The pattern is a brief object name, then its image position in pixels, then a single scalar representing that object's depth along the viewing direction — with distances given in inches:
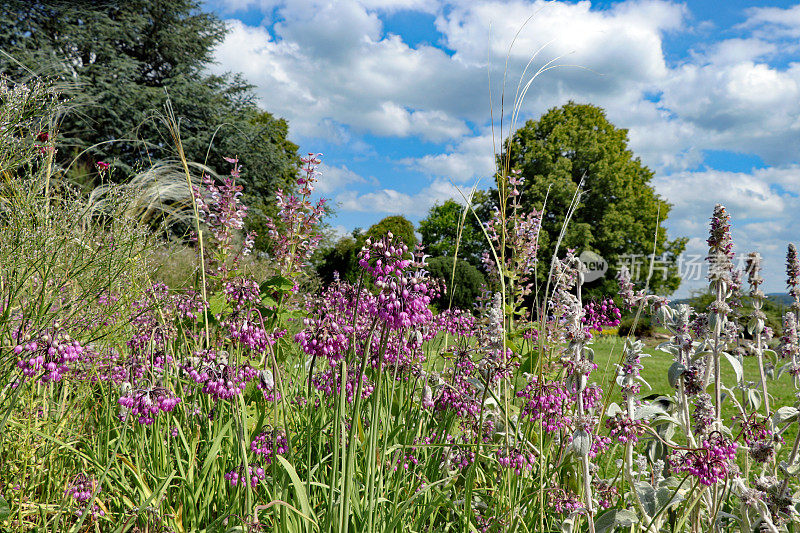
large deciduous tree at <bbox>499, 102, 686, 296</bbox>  855.7
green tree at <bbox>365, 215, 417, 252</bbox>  882.8
